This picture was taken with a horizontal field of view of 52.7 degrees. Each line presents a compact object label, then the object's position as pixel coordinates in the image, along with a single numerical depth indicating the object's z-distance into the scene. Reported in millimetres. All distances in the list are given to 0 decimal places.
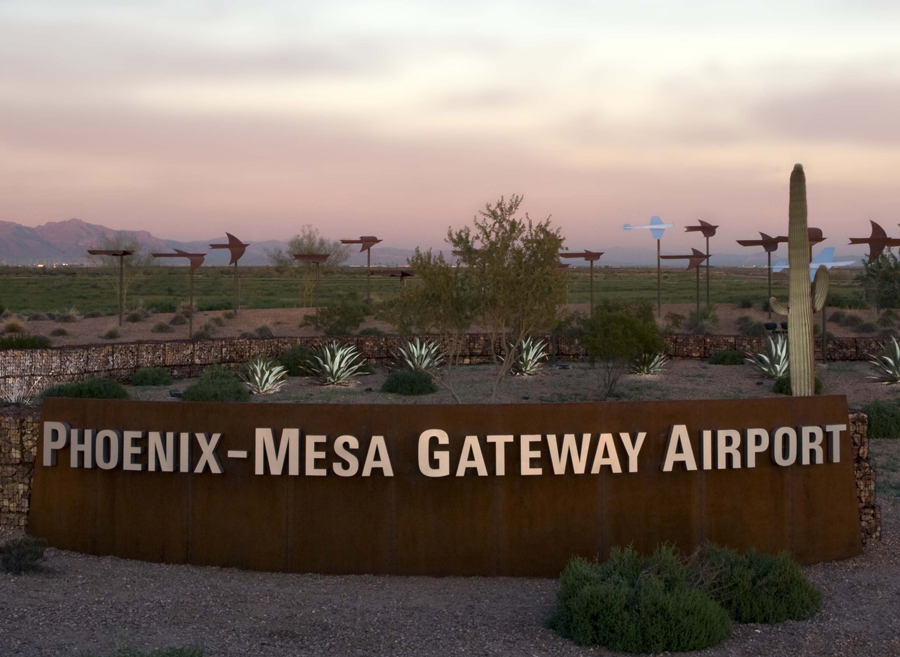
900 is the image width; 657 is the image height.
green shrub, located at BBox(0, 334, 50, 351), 24516
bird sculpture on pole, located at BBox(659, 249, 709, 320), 42706
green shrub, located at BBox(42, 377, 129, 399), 19547
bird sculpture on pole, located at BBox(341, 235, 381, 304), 42194
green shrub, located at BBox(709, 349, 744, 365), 29078
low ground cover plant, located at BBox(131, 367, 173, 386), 24000
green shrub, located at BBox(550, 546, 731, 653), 7016
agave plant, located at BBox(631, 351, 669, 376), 26500
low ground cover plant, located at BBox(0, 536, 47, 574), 8766
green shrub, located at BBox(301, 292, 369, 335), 33688
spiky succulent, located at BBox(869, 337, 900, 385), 24281
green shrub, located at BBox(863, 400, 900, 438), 18031
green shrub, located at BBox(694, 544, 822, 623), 7820
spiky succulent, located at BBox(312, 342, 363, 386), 24656
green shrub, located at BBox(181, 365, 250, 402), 19984
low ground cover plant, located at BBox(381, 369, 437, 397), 23406
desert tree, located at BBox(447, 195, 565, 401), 18750
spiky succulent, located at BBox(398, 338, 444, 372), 25234
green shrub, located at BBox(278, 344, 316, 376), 26555
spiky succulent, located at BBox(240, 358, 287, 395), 23234
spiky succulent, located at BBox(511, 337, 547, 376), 26812
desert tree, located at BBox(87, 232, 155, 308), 63844
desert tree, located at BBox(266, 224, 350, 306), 73088
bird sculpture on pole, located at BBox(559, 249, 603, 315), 40012
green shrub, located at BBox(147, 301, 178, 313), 55475
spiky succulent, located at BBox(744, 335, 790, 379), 25109
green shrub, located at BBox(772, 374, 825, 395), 22938
